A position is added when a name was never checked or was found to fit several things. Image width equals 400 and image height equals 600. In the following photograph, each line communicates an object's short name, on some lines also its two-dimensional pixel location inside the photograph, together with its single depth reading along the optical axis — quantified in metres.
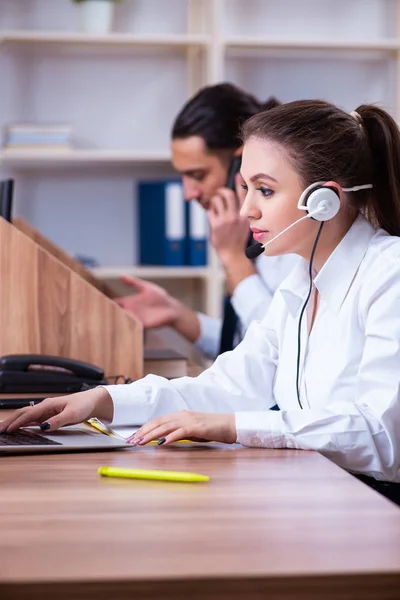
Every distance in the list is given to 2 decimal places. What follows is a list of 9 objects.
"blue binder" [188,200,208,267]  4.51
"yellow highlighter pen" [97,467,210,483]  1.85
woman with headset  2.10
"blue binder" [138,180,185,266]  4.52
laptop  2.02
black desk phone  2.57
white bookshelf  4.75
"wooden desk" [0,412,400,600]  1.39
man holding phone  3.27
